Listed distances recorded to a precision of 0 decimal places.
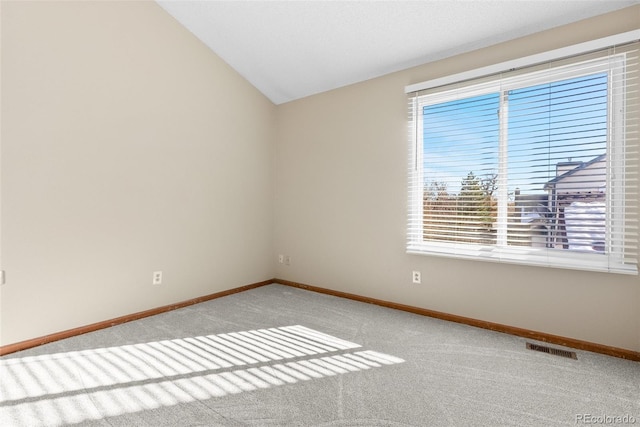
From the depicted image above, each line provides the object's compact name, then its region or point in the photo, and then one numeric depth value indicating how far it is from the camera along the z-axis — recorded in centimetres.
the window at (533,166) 224
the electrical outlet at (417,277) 312
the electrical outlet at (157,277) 306
